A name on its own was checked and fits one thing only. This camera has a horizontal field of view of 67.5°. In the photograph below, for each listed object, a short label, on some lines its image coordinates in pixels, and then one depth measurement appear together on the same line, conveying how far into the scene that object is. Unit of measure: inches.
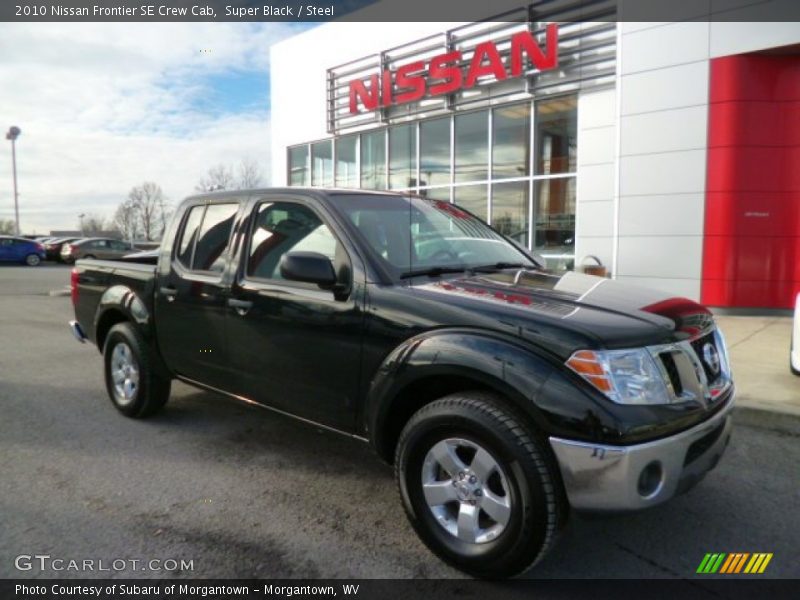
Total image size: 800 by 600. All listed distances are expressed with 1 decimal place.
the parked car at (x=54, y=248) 1288.1
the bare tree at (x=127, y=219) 2153.9
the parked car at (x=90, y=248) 1187.3
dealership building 382.9
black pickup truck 96.6
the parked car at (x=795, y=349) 215.2
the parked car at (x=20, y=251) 1143.6
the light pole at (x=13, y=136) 2047.2
